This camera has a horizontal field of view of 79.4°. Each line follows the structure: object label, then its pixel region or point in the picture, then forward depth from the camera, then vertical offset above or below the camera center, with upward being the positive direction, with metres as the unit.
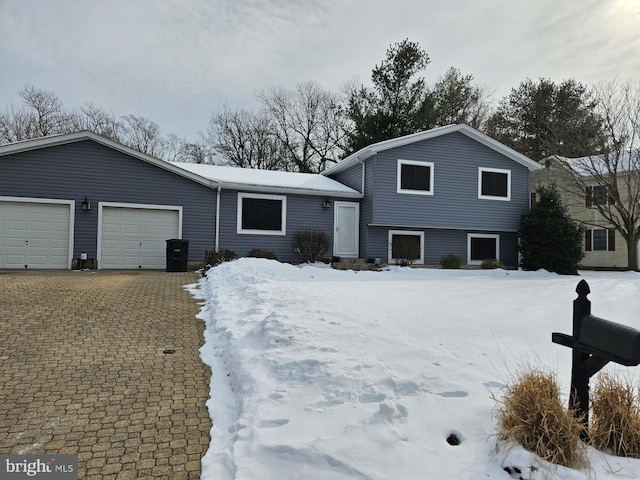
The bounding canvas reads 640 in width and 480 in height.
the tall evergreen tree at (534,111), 25.34 +9.66
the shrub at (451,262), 15.30 -0.55
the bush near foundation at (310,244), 14.15 +0.06
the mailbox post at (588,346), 1.98 -0.53
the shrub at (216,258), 11.59 -0.43
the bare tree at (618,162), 17.14 +4.17
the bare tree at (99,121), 25.89 +8.40
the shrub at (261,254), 13.44 -0.32
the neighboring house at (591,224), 20.55 +1.45
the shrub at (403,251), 15.17 -0.15
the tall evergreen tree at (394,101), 24.69 +9.65
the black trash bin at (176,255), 12.17 -0.36
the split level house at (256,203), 12.24 +1.54
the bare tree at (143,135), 28.34 +8.07
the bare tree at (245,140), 28.93 +8.00
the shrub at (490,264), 15.46 -0.62
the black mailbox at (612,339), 1.95 -0.48
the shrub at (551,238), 15.20 +0.46
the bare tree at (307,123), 28.45 +9.23
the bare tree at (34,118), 23.53 +7.74
